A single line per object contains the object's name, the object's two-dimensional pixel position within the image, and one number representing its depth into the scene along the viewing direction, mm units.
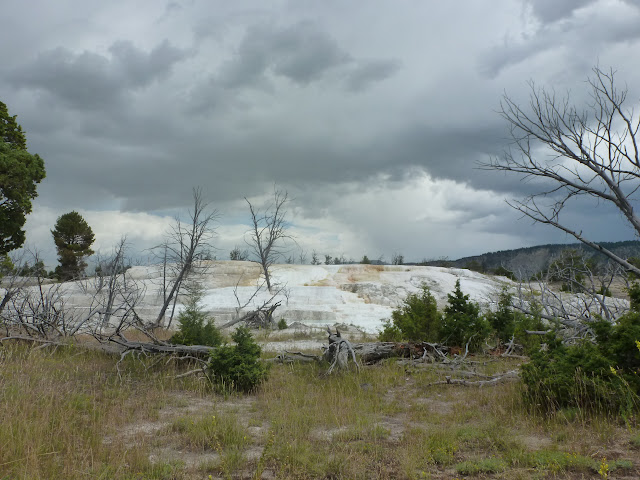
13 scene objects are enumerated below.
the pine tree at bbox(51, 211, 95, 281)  44531
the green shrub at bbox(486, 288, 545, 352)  12453
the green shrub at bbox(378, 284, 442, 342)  13414
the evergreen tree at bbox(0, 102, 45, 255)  22888
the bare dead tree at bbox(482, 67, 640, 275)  7840
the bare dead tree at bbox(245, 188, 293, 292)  38000
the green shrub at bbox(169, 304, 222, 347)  10102
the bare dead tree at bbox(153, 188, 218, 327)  17984
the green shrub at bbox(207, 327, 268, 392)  8039
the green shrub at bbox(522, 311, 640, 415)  5680
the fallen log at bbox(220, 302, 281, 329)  20938
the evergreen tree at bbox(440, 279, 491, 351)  12336
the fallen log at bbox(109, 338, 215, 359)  9219
